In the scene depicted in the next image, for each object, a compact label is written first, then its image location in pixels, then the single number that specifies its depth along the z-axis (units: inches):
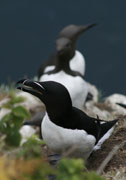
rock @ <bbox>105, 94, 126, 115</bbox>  795.3
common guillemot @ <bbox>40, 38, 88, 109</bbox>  690.8
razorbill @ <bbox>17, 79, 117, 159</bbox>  382.9
